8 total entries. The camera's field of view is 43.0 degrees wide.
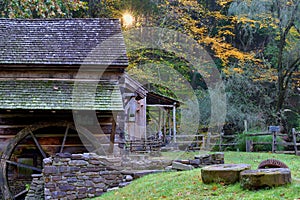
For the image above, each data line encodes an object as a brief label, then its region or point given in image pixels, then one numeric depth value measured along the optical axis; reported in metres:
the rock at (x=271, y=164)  7.30
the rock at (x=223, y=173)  7.28
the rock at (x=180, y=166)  10.23
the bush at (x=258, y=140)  18.34
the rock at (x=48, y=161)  10.60
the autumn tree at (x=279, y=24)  21.27
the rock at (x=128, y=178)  10.78
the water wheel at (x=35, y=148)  12.77
